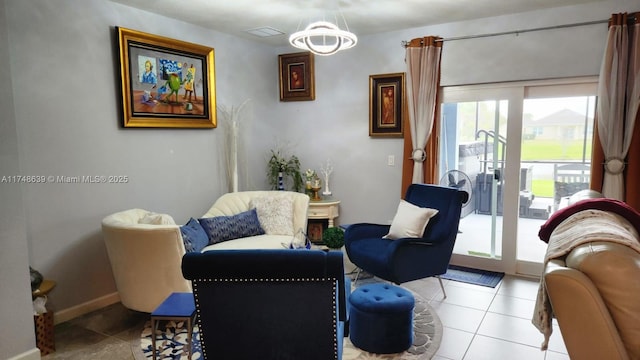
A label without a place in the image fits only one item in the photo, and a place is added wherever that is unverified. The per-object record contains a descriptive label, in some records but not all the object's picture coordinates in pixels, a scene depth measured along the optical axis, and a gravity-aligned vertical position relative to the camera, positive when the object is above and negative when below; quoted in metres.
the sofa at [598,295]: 1.41 -0.52
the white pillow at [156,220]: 3.21 -0.55
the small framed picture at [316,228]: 5.08 -0.99
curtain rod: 3.59 +1.05
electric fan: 4.42 -0.38
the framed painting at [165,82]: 3.61 +0.62
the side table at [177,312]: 2.37 -0.94
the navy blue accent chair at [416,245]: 3.32 -0.85
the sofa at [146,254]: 2.88 -0.75
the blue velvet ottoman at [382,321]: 2.66 -1.13
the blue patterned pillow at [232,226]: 3.84 -0.74
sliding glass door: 3.99 -0.17
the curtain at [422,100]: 4.22 +0.46
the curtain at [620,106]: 3.38 +0.30
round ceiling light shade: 3.06 +0.83
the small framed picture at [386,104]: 4.57 +0.46
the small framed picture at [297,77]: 5.11 +0.87
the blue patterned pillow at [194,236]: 3.38 -0.74
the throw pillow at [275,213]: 4.20 -0.67
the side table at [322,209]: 4.82 -0.73
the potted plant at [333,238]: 3.62 -0.79
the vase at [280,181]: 5.09 -0.41
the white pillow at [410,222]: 3.65 -0.68
